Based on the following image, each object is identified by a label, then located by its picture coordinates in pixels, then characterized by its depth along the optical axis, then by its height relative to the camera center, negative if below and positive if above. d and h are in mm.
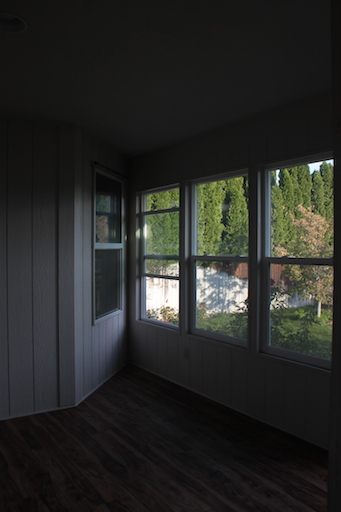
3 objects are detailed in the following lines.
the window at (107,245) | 3730 +66
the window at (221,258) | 3238 -76
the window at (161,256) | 3943 -63
